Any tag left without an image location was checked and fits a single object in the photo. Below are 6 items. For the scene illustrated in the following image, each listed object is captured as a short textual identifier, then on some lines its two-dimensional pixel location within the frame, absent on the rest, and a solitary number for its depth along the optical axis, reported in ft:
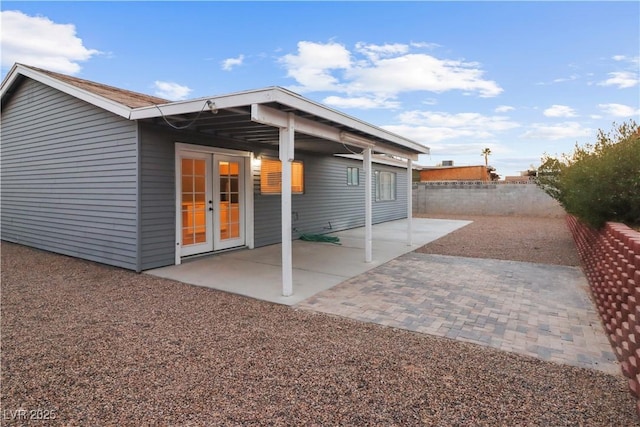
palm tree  131.52
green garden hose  29.54
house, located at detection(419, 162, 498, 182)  80.69
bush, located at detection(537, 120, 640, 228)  17.24
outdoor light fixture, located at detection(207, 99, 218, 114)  13.98
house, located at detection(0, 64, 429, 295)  16.24
